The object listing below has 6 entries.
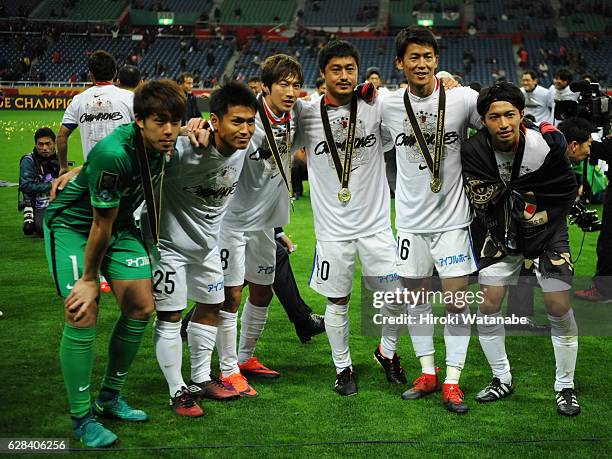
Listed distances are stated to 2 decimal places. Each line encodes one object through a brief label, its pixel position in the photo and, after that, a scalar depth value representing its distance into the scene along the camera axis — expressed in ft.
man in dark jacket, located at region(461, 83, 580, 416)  14.89
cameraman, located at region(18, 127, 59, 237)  31.71
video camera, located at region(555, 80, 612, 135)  18.44
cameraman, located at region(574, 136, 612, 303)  22.95
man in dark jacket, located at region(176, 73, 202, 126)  38.09
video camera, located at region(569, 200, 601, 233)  20.25
